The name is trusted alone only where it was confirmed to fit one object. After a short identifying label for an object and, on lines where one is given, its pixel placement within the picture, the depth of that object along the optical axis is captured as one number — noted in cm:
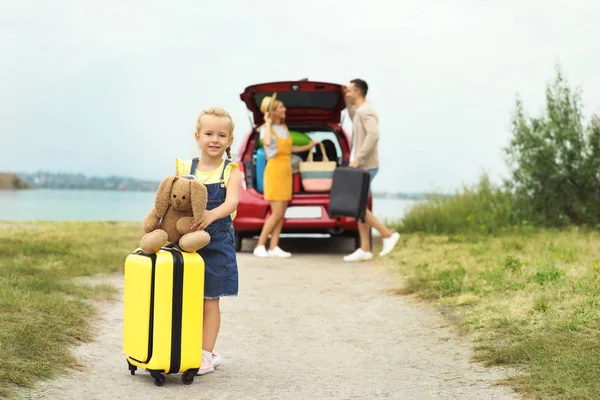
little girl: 452
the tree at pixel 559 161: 1395
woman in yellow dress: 1039
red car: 1055
